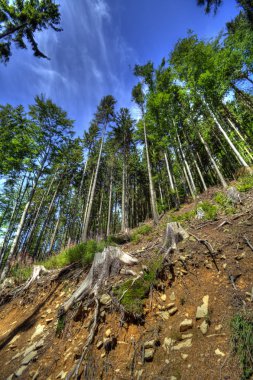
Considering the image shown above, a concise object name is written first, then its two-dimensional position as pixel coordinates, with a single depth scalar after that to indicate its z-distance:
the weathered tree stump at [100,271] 4.14
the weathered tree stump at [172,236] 4.80
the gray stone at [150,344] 2.77
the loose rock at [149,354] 2.63
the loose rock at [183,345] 2.61
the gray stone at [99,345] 3.06
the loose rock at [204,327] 2.70
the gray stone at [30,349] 3.60
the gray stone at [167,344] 2.68
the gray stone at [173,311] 3.23
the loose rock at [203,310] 2.94
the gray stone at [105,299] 3.71
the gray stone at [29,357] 3.32
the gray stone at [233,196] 7.39
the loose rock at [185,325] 2.85
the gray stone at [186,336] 2.72
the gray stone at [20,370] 3.10
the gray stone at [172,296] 3.48
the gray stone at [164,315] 3.21
